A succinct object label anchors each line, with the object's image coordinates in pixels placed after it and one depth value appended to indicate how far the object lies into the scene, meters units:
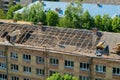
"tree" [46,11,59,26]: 101.12
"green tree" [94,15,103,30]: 97.12
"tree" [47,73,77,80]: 49.50
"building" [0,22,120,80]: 56.31
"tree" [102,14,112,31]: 96.56
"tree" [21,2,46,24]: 103.81
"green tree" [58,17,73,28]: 96.43
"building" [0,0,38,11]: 145.77
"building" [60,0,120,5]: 124.52
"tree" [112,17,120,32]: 95.12
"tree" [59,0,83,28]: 97.12
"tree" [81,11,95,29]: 97.00
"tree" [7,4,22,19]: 116.25
